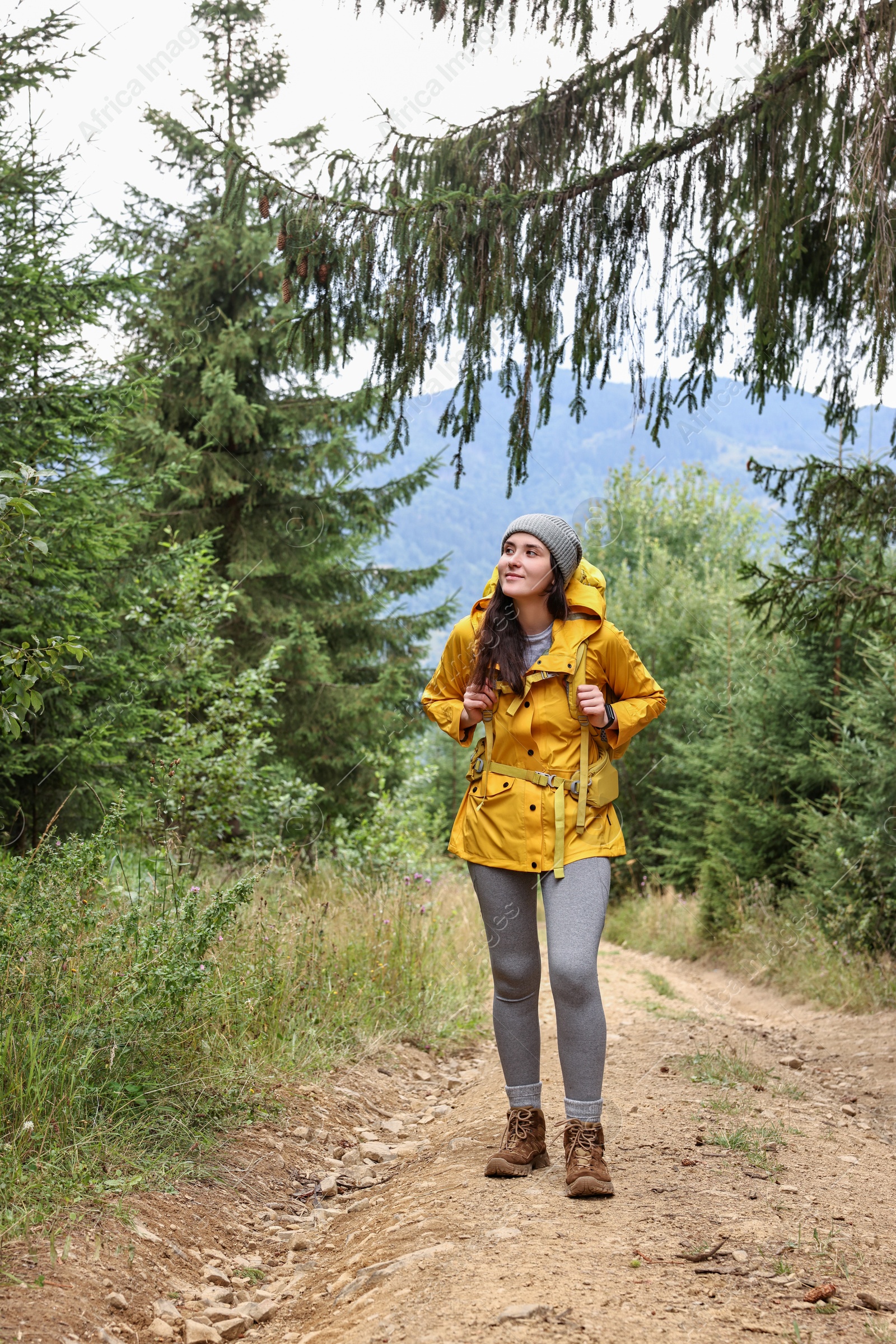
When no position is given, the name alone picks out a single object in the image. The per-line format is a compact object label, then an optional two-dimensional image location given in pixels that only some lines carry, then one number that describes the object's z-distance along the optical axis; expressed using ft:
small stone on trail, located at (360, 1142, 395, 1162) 14.47
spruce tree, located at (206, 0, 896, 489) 16.05
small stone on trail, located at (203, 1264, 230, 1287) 10.32
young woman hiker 11.11
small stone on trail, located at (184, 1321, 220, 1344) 9.05
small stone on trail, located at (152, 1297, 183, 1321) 9.35
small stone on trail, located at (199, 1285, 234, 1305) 9.87
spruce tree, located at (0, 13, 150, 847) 21.39
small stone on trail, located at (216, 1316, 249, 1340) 9.31
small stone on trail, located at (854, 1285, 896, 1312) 8.20
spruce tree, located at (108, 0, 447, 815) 46.55
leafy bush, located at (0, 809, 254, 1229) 10.87
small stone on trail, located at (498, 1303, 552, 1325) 7.75
